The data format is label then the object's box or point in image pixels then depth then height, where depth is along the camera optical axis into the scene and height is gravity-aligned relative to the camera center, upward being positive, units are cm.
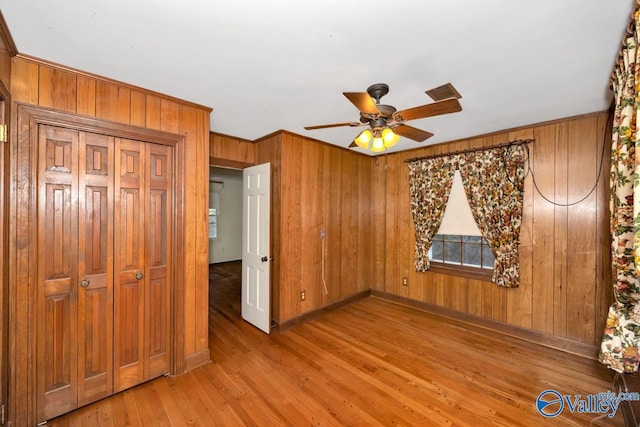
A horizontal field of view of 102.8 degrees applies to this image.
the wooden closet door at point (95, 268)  195 -42
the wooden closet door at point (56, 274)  179 -43
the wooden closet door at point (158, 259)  224 -39
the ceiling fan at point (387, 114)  156 +70
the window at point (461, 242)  352 -40
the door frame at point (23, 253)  168 -25
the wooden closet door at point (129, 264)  209 -41
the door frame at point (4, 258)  154 -27
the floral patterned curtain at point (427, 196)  370 +28
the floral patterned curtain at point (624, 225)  147 -7
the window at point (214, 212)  662 +8
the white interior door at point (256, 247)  317 -42
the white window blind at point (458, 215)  356 +0
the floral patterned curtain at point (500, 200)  309 +18
